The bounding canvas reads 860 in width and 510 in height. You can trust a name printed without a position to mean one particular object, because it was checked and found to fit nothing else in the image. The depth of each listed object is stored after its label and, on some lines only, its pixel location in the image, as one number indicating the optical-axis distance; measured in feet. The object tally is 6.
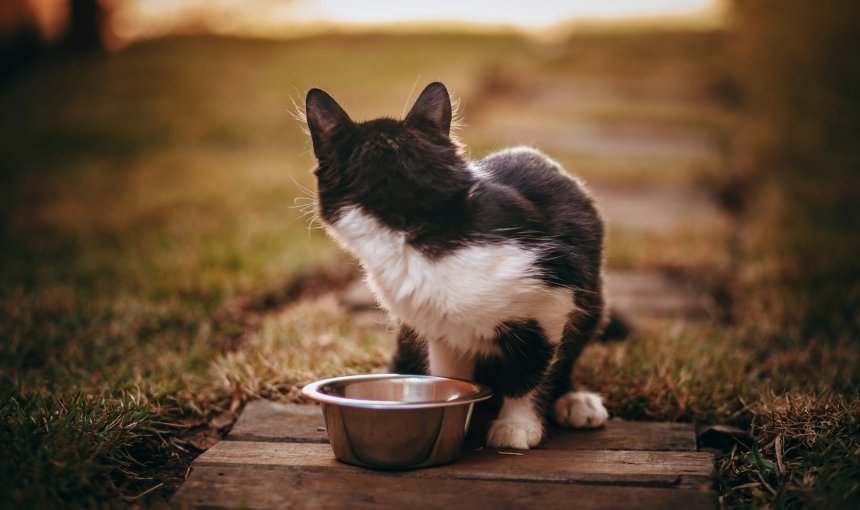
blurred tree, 16.58
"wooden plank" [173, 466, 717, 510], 3.20
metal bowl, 3.28
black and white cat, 3.40
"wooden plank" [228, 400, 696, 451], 3.62
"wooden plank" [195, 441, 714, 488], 3.35
